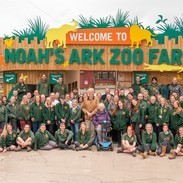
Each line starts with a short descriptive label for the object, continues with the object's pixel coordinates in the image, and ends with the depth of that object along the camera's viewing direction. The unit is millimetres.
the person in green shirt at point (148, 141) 7121
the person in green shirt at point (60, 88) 9477
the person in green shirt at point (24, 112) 7963
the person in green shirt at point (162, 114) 7453
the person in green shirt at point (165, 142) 7086
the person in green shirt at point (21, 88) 9413
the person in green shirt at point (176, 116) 7398
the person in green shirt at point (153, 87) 9191
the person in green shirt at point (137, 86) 9413
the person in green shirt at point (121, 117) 7750
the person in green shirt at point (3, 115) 8146
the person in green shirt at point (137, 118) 7571
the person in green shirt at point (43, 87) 9929
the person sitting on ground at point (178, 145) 7012
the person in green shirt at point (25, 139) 7472
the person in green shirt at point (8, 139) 7482
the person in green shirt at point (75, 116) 7869
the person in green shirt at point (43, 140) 7562
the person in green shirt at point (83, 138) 7586
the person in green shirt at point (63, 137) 7601
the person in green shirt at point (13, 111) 8091
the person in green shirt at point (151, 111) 7532
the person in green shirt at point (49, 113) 7864
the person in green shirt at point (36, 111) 7869
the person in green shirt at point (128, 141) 7279
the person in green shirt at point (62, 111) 7859
